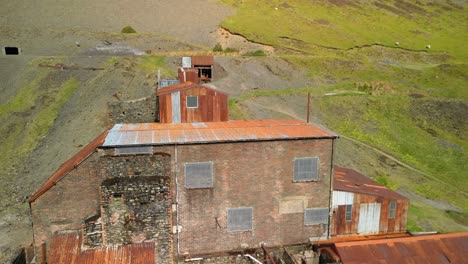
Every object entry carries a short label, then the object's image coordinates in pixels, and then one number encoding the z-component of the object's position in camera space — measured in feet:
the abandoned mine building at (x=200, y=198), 55.42
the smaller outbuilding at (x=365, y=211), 65.87
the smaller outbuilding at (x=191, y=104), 84.58
